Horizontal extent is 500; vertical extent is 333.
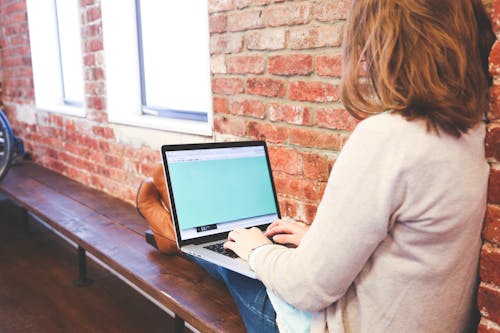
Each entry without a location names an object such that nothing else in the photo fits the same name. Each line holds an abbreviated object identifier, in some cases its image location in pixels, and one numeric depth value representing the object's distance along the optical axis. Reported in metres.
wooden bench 1.47
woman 0.87
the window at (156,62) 2.61
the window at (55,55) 3.67
